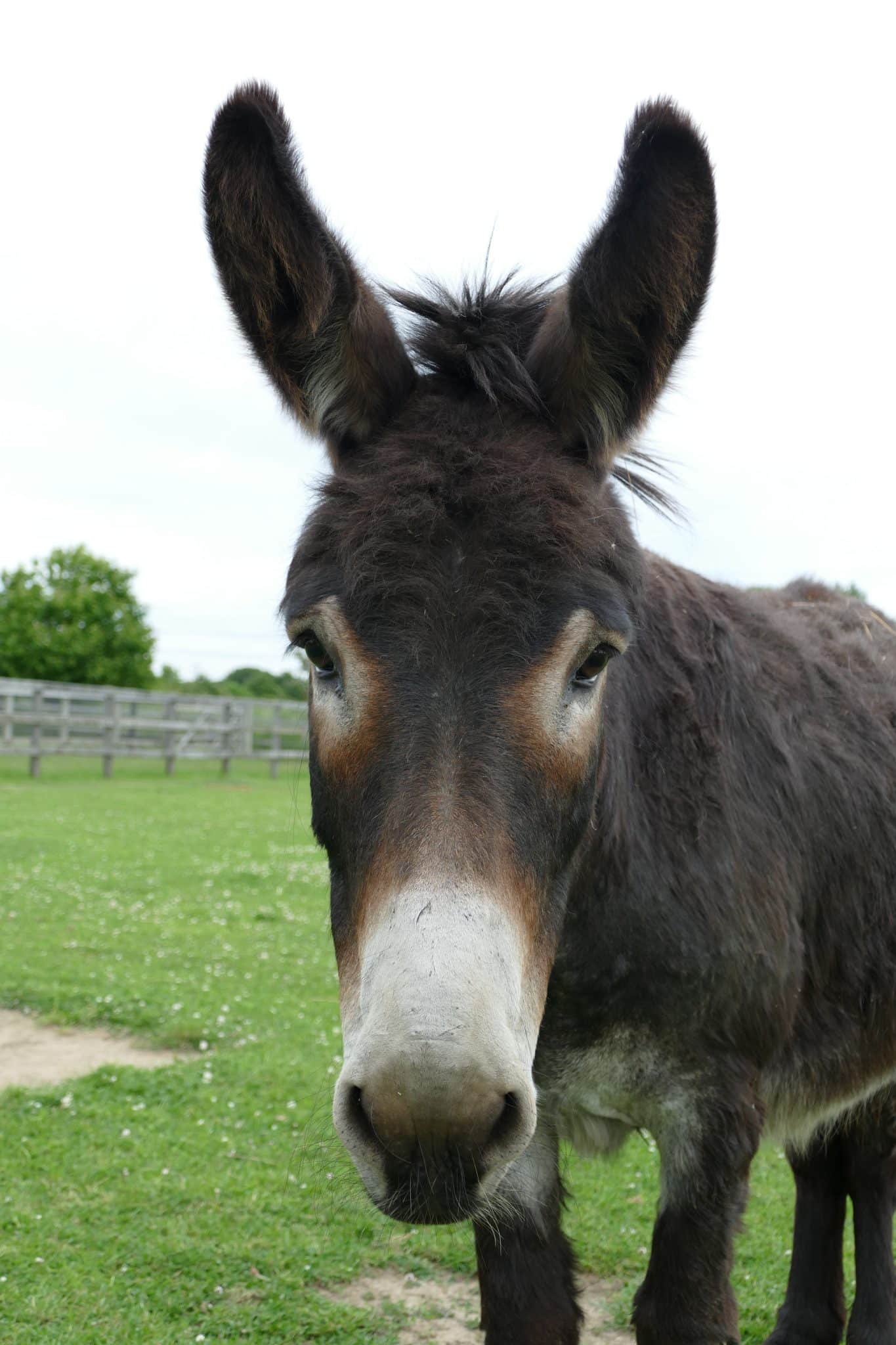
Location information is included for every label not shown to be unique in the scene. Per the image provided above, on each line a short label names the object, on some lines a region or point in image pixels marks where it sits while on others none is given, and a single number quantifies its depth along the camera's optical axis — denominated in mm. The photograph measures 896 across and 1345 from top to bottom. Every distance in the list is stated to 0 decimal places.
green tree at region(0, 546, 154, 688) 49031
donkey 2055
